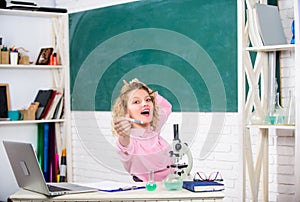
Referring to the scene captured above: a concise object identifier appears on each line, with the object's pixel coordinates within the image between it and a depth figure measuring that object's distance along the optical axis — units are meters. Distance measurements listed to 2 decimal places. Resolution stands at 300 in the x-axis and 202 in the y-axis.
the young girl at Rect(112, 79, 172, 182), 4.23
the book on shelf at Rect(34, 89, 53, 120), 6.00
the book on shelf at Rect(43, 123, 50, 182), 5.99
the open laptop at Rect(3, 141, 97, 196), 3.45
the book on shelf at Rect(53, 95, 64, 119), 6.12
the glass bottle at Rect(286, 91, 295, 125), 3.89
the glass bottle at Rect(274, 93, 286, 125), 3.99
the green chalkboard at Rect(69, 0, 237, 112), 4.65
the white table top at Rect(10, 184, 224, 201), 3.40
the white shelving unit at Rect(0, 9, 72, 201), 5.88
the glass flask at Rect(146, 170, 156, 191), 3.51
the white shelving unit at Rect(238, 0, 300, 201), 4.09
